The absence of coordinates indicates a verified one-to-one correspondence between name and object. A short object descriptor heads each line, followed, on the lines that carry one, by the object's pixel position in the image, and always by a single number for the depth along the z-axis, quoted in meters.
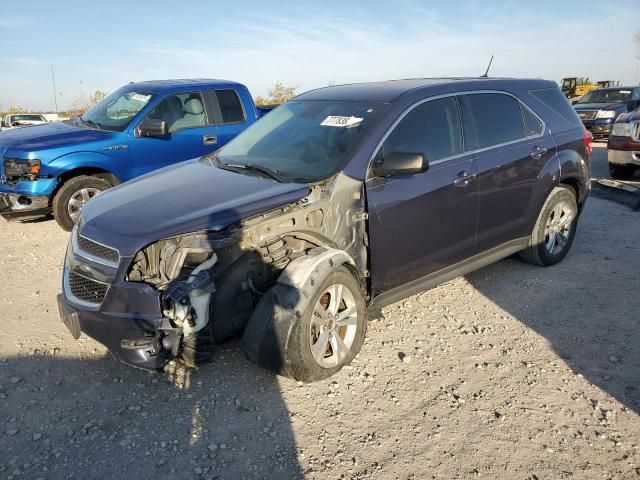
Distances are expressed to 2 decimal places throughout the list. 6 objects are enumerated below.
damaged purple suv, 2.95
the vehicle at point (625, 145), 8.59
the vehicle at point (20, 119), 21.20
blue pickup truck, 6.26
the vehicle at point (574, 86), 31.97
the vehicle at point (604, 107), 13.95
